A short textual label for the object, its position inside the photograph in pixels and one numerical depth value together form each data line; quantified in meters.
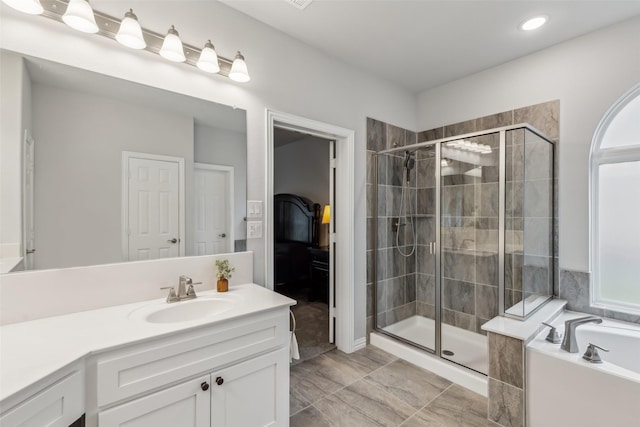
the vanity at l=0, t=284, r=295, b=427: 0.93
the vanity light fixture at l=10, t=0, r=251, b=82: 1.37
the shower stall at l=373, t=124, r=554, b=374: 2.20
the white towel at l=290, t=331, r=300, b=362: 1.83
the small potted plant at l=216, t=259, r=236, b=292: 1.80
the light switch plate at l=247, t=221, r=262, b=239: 2.07
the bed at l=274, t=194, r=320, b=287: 4.57
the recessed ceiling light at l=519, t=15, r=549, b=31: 2.10
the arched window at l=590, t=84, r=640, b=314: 2.21
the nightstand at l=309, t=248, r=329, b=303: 3.96
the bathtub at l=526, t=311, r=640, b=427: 1.47
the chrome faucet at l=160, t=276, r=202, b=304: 1.63
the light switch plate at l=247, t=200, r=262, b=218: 2.07
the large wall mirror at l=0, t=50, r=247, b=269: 1.32
